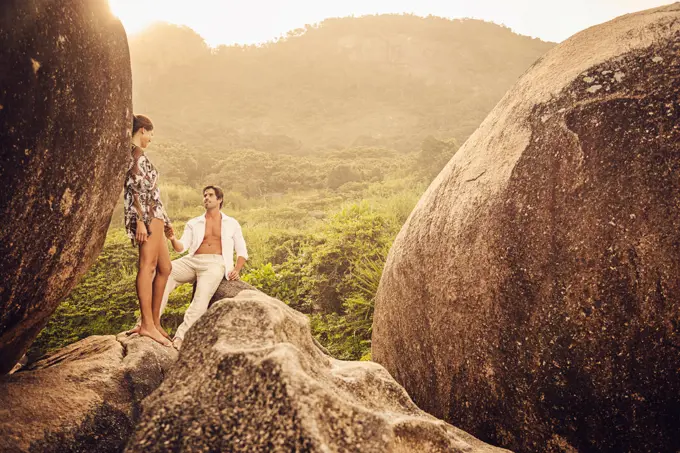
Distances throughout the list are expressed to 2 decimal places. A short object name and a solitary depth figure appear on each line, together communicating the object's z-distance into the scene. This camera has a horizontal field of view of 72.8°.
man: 3.95
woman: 2.77
